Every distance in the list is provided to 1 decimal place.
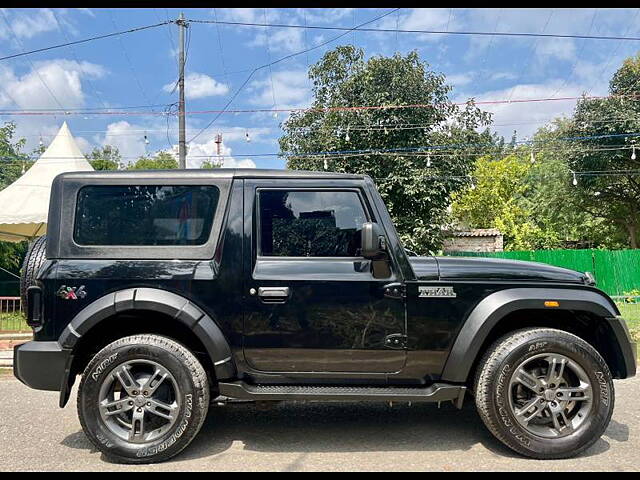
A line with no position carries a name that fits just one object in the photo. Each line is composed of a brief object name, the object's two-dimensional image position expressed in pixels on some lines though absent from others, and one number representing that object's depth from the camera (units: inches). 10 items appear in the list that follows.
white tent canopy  453.7
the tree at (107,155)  1811.0
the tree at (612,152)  749.4
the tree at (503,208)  1122.7
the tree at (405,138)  610.9
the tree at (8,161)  945.5
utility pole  531.8
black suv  134.4
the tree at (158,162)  1655.4
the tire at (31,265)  139.7
